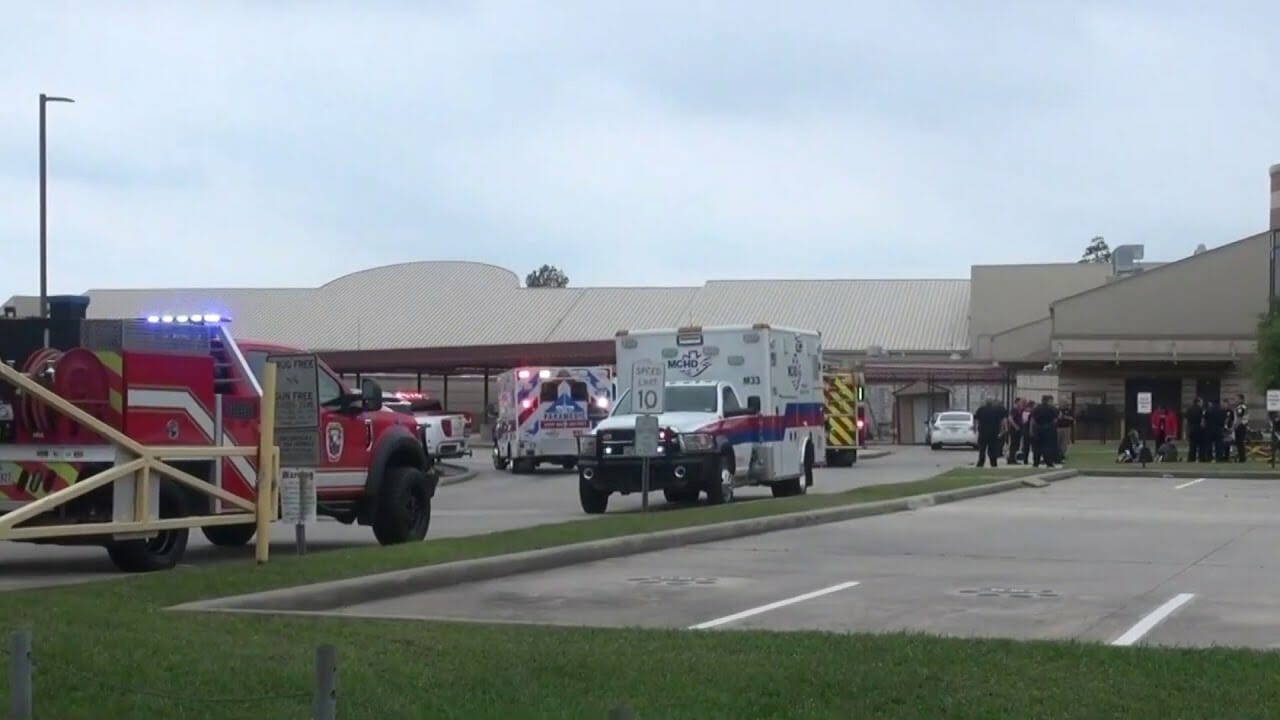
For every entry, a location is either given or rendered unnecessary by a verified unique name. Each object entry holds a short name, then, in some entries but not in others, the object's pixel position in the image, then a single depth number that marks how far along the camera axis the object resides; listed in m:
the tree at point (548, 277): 166.25
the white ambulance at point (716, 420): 24.59
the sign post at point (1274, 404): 40.78
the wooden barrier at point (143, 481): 12.88
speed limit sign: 26.36
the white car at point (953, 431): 57.66
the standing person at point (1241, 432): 42.81
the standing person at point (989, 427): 37.75
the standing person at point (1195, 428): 42.50
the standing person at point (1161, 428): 43.66
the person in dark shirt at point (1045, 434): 38.31
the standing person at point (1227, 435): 43.94
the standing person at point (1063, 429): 40.58
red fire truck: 14.06
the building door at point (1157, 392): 63.12
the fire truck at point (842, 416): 44.09
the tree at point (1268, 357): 51.75
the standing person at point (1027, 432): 39.91
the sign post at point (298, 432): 14.59
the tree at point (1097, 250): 172.00
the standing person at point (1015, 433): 40.25
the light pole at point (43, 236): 26.25
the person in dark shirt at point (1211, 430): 42.81
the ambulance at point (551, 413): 38.94
